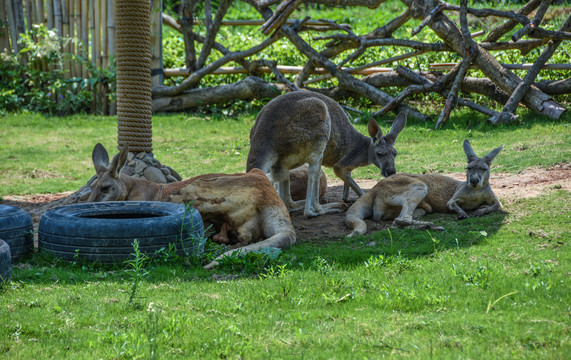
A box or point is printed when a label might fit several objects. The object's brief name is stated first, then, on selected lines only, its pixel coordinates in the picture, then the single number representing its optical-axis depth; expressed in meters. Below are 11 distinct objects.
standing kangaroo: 12.52
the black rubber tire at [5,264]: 7.44
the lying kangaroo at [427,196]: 11.67
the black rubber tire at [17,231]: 8.70
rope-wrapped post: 13.45
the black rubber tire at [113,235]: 8.44
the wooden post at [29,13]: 26.20
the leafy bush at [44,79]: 25.25
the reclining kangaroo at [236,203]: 10.01
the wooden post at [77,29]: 25.19
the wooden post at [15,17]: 26.34
